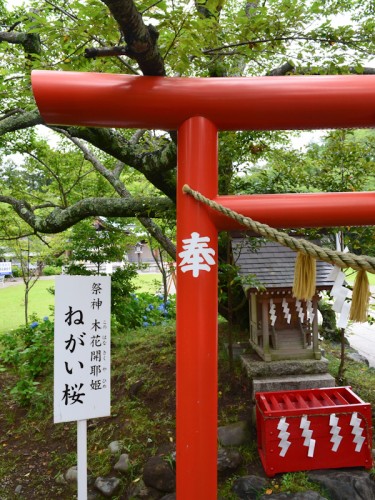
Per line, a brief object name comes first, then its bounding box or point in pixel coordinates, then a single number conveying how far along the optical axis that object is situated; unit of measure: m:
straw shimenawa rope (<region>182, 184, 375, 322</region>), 1.25
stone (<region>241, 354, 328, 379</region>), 4.13
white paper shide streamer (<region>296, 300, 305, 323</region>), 4.18
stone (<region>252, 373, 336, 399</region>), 4.02
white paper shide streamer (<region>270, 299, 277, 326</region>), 4.07
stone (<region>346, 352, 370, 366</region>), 6.54
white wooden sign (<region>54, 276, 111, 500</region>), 2.34
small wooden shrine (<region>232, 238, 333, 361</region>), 4.05
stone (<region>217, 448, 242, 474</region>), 3.37
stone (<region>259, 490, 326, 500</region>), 2.96
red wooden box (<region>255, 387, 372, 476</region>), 3.33
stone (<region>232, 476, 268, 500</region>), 3.13
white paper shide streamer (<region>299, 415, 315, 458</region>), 3.35
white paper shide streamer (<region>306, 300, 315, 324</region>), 4.18
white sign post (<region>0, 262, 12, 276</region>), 21.36
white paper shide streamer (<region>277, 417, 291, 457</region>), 3.32
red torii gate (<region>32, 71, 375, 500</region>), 1.74
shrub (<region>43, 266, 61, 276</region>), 21.92
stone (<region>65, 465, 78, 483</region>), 3.55
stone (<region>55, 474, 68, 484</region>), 3.56
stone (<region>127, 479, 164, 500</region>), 3.22
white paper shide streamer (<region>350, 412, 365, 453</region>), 3.37
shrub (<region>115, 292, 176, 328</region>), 7.29
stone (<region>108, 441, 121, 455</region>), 3.78
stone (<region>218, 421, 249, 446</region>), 3.73
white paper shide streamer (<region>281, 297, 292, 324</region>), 4.15
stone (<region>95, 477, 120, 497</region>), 3.32
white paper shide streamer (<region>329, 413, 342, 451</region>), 3.35
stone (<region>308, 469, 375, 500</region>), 3.08
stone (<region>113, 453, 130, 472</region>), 3.54
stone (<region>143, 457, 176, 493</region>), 3.24
